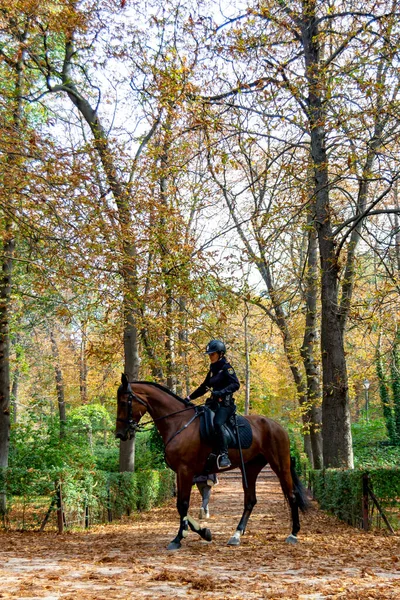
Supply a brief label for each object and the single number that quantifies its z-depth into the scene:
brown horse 8.86
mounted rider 8.94
